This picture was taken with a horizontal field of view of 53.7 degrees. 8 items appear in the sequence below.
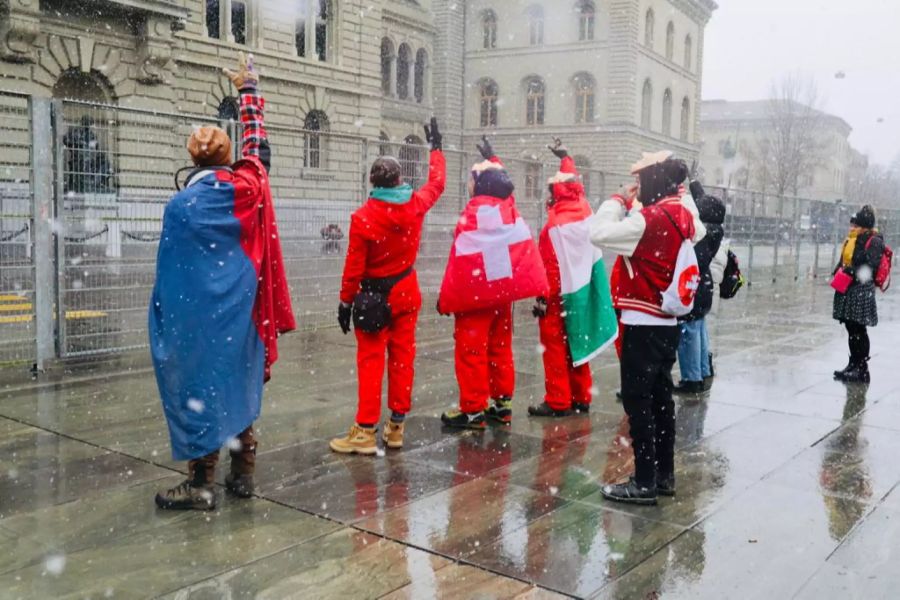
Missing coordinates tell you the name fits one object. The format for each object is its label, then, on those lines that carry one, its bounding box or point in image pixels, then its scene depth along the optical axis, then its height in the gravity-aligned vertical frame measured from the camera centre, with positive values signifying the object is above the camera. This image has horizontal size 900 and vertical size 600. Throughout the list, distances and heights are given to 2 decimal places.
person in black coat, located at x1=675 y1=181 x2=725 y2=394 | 6.99 -0.79
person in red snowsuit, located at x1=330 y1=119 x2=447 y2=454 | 5.40 -0.46
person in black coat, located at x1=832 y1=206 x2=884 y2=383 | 8.26 -0.62
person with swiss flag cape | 6.19 -0.42
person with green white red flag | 6.64 -0.59
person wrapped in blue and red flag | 4.37 -0.50
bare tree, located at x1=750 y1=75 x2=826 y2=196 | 54.31 +5.18
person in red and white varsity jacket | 4.70 -0.45
